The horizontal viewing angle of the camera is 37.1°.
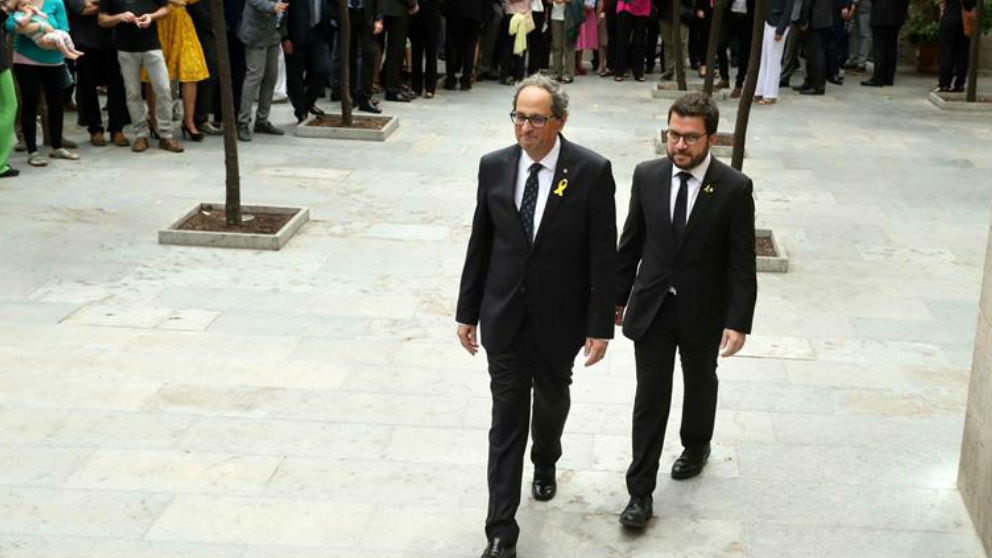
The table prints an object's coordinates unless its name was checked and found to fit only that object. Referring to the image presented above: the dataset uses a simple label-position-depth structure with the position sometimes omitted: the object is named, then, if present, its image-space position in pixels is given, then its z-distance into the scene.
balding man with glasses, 5.71
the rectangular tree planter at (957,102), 18.42
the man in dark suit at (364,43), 16.48
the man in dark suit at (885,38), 20.34
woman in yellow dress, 14.12
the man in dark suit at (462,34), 19.08
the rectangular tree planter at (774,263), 10.33
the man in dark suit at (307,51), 15.26
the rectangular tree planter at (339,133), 15.23
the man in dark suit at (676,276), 6.00
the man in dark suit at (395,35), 17.14
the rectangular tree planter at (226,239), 10.56
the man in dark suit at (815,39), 19.23
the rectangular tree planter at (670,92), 19.27
